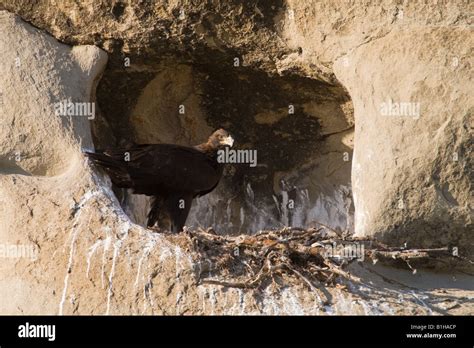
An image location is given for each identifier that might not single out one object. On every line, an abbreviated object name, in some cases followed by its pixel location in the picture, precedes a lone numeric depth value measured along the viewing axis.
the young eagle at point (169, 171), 9.16
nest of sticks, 7.84
